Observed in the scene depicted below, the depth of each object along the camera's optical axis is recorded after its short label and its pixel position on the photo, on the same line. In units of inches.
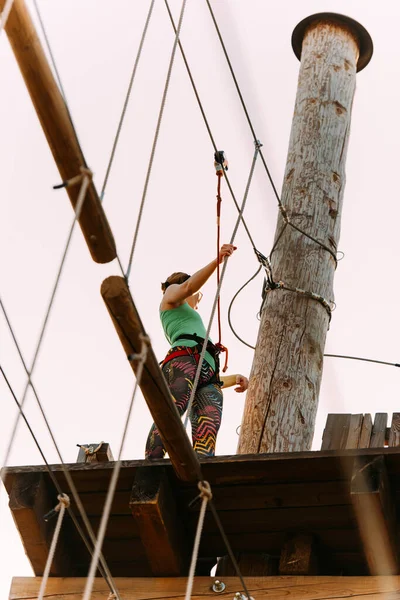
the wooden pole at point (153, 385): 267.1
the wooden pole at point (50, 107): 256.2
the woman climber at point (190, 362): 389.1
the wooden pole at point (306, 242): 389.1
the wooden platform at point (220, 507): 315.3
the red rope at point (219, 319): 429.3
